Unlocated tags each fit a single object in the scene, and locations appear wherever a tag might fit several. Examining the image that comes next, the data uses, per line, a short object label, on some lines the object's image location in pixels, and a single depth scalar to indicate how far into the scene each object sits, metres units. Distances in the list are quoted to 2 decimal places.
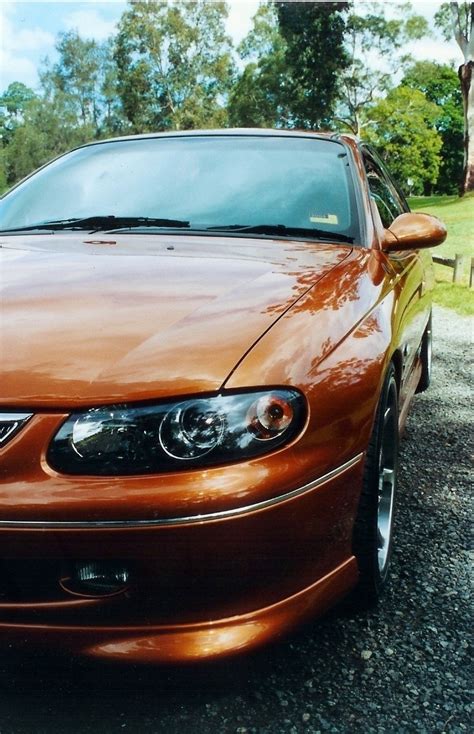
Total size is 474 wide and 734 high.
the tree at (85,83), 55.41
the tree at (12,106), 67.82
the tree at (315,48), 34.19
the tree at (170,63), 48.88
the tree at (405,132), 43.34
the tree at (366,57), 39.34
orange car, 1.59
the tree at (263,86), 45.59
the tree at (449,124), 63.16
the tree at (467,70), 23.51
